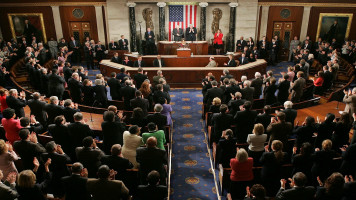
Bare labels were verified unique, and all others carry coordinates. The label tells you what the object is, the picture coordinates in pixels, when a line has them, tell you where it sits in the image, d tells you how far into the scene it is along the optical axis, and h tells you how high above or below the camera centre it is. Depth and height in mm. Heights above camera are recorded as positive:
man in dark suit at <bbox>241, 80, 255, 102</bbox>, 6837 -1556
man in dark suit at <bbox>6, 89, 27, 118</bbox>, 5840 -1503
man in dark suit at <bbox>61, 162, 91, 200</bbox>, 3479 -1890
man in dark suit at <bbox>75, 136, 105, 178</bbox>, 3969 -1748
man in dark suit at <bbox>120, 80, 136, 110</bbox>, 6699 -1531
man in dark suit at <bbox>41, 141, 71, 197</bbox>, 3873 -1867
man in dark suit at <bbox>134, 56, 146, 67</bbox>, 10821 -1413
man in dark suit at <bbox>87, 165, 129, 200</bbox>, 3316 -1832
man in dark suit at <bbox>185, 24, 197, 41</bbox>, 14328 -391
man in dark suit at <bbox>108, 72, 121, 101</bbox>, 7394 -1573
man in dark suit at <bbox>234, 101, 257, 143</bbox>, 5324 -1785
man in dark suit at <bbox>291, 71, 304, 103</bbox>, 7152 -1577
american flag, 14844 +467
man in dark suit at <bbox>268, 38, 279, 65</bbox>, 13531 -1176
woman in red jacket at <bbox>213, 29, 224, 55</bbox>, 14125 -787
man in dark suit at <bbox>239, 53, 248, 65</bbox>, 11541 -1401
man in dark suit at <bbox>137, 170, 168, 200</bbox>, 3311 -1872
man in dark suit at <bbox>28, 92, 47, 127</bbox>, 5703 -1573
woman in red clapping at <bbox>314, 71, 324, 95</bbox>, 7913 -1576
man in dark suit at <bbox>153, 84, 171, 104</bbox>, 6422 -1516
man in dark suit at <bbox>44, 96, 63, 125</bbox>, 5441 -1544
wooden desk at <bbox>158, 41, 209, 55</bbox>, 14109 -1061
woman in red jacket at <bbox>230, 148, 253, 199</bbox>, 3982 -2090
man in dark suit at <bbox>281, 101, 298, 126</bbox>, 5355 -1603
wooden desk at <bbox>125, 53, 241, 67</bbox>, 11828 -1433
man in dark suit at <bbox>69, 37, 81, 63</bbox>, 13664 -1103
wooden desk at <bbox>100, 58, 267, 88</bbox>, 10414 -1719
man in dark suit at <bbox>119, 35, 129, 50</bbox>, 13727 -833
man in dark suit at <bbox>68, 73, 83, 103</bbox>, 6886 -1493
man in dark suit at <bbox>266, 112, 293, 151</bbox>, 4832 -1729
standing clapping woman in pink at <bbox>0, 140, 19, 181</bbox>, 3976 -1848
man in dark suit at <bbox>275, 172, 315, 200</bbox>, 3322 -1909
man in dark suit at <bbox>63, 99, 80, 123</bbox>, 5418 -1570
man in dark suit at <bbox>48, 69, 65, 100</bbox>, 7367 -1477
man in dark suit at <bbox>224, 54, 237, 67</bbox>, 10945 -1396
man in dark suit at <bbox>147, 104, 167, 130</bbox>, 5191 -1646
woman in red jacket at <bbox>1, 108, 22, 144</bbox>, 4883 -1655
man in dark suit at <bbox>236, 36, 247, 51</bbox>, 13805 -888
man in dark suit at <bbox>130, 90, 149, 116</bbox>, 5796 -1522
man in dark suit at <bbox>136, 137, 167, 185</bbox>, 3973 -1824
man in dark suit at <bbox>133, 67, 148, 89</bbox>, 8055 -1424
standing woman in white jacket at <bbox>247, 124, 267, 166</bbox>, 4547 -1877
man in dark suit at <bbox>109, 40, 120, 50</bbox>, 13703 -929
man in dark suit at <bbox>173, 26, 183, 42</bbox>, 14664 -445
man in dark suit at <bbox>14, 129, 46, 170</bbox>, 4137 -1729
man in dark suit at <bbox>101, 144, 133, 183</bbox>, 3812 -1762
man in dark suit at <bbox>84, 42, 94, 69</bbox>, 12571 -1229
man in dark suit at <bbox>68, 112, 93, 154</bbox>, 4617 -1651
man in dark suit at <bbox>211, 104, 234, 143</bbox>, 5445 -1804
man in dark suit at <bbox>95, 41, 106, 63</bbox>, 13081 -1190
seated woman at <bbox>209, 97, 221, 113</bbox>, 6069 -1729
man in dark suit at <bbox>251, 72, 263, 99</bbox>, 7730 -1572
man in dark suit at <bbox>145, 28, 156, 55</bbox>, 14055 -768
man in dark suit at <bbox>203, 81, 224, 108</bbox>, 6742 -1562
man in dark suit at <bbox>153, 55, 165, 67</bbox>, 11172 -1411
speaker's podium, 11992 -1107
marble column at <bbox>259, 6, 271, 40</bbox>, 14261 +180
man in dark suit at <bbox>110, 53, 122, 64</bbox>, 11409 -1323
